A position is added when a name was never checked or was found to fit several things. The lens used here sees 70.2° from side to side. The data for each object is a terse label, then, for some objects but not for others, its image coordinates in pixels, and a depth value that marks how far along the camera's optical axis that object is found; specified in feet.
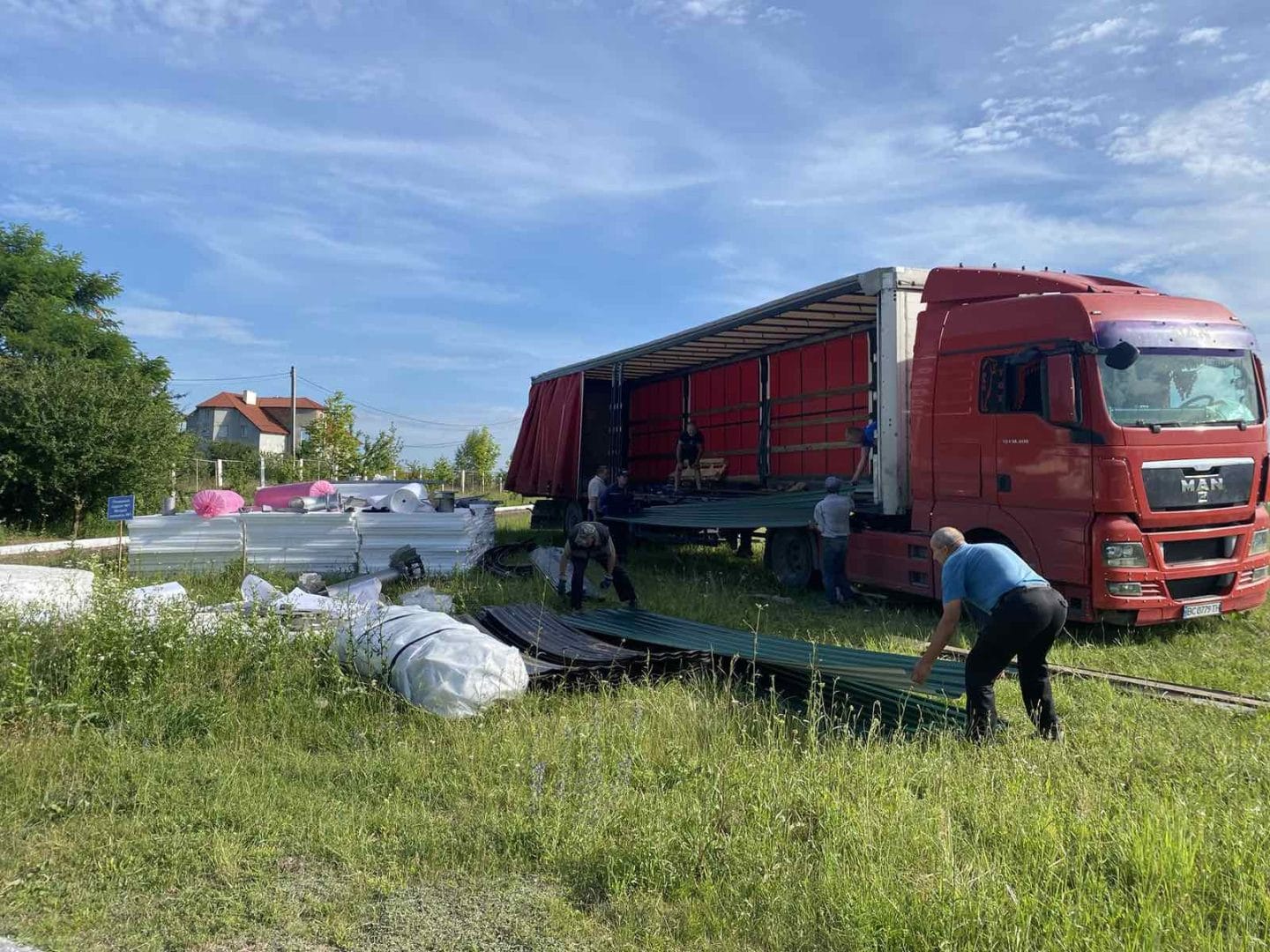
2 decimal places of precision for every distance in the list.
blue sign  33.04
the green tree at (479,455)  148.25
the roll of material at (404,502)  42.63
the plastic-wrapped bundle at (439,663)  17.29
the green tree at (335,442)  112.57
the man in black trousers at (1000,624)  15.81
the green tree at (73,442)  58.85
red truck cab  23.94
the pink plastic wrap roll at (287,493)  46.11
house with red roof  262.26
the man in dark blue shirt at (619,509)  45.62
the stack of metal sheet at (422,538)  40.60
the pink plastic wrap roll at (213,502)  39.63
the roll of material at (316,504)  42.60
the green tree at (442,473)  138.31
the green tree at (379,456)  116.47
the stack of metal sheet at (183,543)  38.99
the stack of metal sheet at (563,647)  19.84
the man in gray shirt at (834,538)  31.42
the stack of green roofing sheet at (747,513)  33.94
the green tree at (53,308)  95.66
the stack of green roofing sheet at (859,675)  17.29
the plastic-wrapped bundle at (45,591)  19.71
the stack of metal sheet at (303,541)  39.86
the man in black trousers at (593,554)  31.09
